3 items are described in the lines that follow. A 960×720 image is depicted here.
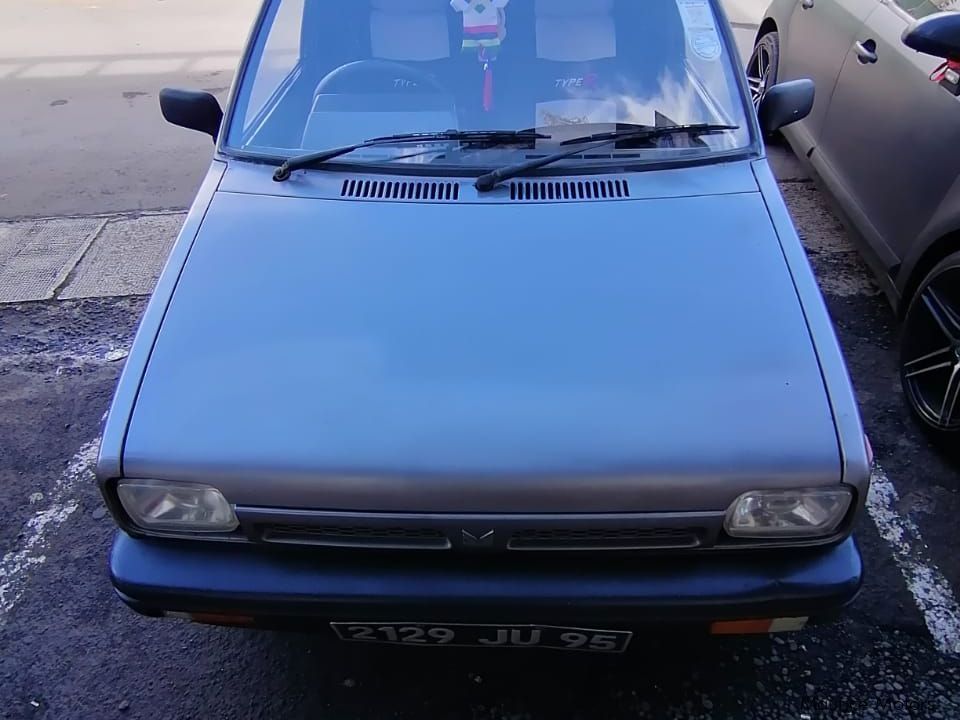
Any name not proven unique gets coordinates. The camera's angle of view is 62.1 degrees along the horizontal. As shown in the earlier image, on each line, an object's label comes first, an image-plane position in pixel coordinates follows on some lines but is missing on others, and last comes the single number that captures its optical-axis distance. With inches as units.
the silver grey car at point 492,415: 68.2
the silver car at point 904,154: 118.2
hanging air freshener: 107.2
